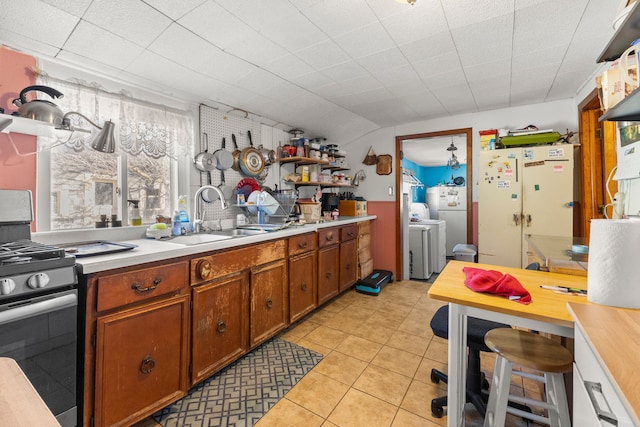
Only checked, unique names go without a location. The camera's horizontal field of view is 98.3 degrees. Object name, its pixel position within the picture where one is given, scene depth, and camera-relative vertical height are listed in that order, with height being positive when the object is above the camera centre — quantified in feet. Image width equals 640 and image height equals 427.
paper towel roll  3.00 -0.59
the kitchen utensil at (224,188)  8.73 +0.79
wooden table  3.31 -1.21
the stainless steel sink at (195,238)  6.72 -0.63
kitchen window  5.72 +1.24
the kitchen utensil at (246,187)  9.21 +0.89
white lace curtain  5.81 +2.28
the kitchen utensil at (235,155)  9.14 +1.92
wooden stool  3.52 -2.01
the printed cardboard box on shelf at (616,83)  3.54 +1.75
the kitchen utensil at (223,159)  8.40 +1.67
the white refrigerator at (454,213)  17.80 -0.14
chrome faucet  7.48 +0.09
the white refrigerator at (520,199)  9.21 +0.41
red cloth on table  3.72 -1.06
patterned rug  4.98 -3.65
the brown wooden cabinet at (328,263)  9.39 -1.82
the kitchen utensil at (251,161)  9.20 +1.75
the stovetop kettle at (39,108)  4.64 +1.81
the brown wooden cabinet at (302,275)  8.10 -1.95
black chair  4.77 -2.78
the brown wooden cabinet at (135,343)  4.13 -2.14
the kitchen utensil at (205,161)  8.02 +1.54
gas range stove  3.43 -0.70
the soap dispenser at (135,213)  6.76 +0.02
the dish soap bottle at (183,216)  7.35 -0.07
